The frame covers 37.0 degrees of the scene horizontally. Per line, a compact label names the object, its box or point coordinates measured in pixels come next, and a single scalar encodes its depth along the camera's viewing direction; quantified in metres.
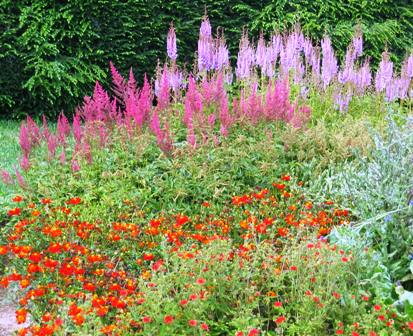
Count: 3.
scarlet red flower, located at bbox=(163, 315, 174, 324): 2.58
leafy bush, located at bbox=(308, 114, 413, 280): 3.62
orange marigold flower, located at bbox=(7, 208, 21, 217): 3.66
